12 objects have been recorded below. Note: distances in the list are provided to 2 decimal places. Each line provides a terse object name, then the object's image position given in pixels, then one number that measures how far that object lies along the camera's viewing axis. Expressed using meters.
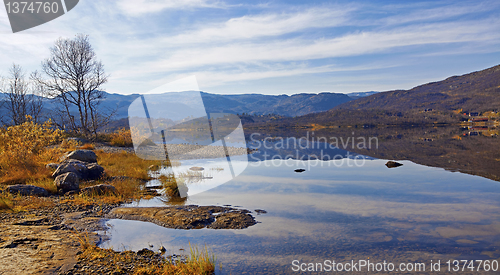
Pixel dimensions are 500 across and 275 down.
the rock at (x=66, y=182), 10.55
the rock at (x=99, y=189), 10.55
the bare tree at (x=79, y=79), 29.66
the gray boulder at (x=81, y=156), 14.96
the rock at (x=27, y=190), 9.48
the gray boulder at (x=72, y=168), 11.60
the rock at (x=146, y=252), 6.04
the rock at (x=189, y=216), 8.24
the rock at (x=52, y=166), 12.40
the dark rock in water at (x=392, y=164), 19.97
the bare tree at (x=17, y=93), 43.50
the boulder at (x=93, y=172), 12.85
